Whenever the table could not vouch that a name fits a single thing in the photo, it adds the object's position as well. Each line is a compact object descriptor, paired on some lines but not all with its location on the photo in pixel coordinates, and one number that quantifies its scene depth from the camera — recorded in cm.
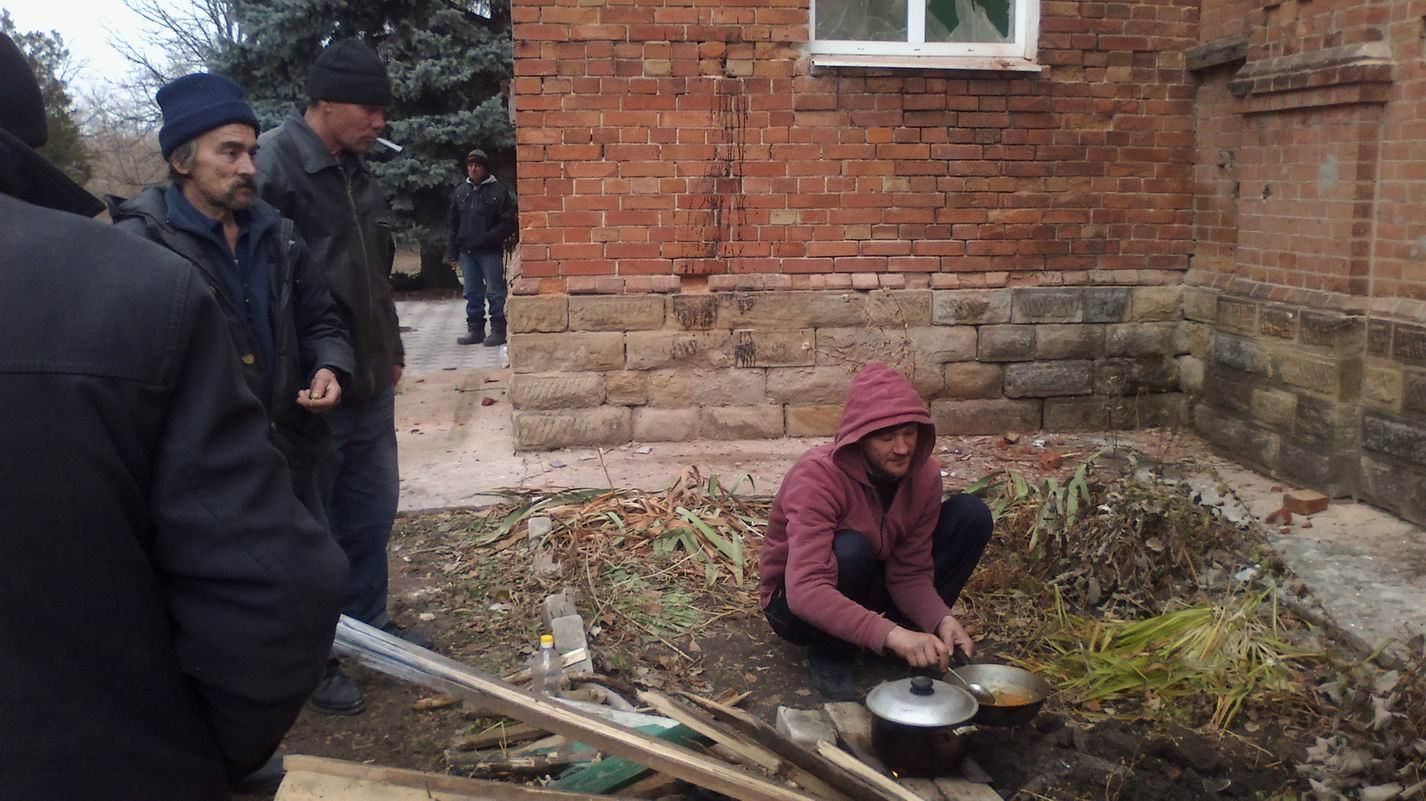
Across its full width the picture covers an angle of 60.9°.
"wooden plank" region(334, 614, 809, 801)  294
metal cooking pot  329
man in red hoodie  380
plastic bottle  392
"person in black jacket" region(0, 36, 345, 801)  157
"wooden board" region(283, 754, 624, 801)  271
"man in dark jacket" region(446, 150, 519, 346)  1217
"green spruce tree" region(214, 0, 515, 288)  1476
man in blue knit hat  323
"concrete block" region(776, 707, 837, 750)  360
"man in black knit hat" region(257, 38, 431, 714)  402
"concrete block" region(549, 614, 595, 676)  417
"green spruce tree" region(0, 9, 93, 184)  2056
